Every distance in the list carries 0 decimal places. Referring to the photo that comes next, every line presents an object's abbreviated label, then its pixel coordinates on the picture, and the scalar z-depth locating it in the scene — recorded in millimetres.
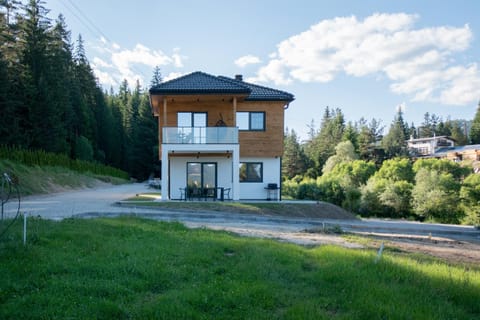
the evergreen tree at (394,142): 69125
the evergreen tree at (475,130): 83875
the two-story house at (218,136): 19484
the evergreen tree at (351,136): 72888
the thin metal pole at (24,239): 6383
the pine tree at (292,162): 71812
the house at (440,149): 65419
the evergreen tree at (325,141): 73500
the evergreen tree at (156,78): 71125
